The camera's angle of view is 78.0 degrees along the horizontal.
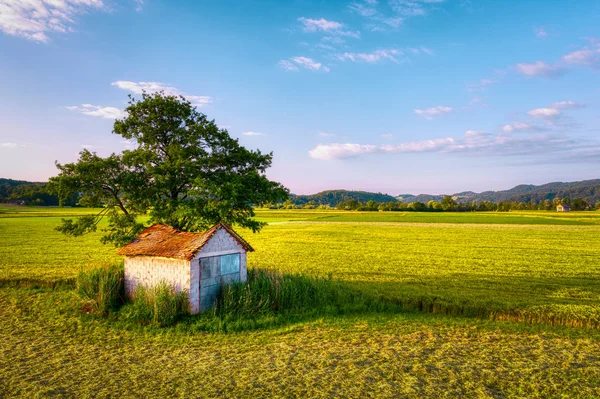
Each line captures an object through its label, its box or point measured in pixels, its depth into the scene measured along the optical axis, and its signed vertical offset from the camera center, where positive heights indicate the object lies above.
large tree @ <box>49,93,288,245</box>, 18.94 +1.25
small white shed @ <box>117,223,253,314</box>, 15.07 -2.56
